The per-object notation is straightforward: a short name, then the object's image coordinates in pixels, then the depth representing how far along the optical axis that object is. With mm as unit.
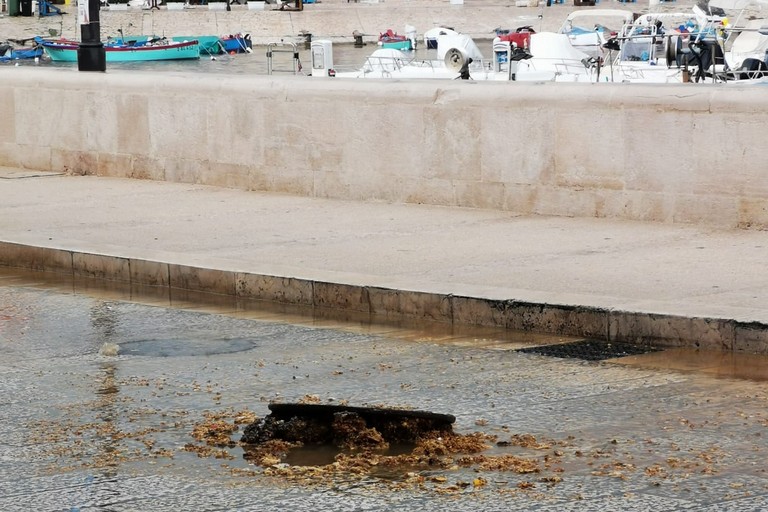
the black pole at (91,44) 29873
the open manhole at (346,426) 10702
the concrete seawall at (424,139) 19983
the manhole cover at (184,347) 14300
